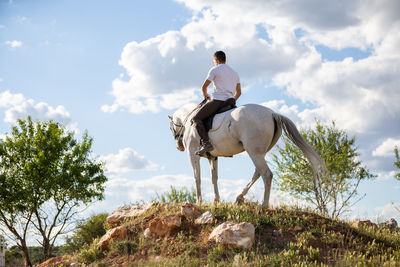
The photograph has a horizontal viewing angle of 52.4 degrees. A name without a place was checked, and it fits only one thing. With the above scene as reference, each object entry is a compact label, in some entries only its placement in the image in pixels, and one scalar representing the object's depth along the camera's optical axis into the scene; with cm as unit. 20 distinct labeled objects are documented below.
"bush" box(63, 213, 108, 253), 2061
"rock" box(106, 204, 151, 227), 1165
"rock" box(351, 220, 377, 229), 1100
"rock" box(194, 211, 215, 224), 963
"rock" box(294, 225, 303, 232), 925
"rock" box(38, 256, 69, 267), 1037
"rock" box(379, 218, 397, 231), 1407
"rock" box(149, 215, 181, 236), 961
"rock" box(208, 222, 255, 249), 840
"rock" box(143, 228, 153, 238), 979
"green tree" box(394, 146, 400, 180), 2677
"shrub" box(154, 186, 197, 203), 1730
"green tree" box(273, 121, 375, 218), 2397
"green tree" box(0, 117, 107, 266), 2181
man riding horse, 1089
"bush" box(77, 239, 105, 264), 988
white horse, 1009
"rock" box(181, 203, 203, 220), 1002
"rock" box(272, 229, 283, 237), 905
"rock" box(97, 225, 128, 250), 1007
